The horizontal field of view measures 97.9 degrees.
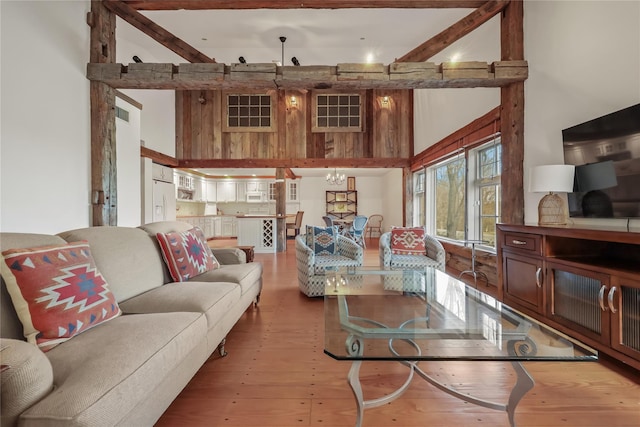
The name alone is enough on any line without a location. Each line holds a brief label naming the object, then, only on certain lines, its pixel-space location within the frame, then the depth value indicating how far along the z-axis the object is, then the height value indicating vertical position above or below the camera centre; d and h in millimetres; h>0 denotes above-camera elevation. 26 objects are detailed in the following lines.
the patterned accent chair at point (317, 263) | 3092 -572
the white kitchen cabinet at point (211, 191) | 9570 +772
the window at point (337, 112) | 6613 +2406
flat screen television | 1840 +352
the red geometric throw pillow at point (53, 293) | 1159 -357
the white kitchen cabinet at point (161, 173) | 5656 +872
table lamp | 2221 +209
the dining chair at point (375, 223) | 9914 -357
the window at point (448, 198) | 4512 +277
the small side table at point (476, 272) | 3467 -801
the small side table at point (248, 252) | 3346 -467
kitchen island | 6703 -426
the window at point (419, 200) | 6175 +301
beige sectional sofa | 814 -540
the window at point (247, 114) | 6625 +2371
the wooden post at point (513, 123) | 2939 +959
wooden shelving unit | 10242 +340
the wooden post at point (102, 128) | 2975 +929
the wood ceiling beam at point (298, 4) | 3098 +2360
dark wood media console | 1584 -477
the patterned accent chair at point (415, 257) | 3330 -551
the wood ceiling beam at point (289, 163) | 6574 +1205
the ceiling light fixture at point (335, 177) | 8680 +1119
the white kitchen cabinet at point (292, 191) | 10148 +812
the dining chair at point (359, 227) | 6777 -339
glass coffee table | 1138 -593
